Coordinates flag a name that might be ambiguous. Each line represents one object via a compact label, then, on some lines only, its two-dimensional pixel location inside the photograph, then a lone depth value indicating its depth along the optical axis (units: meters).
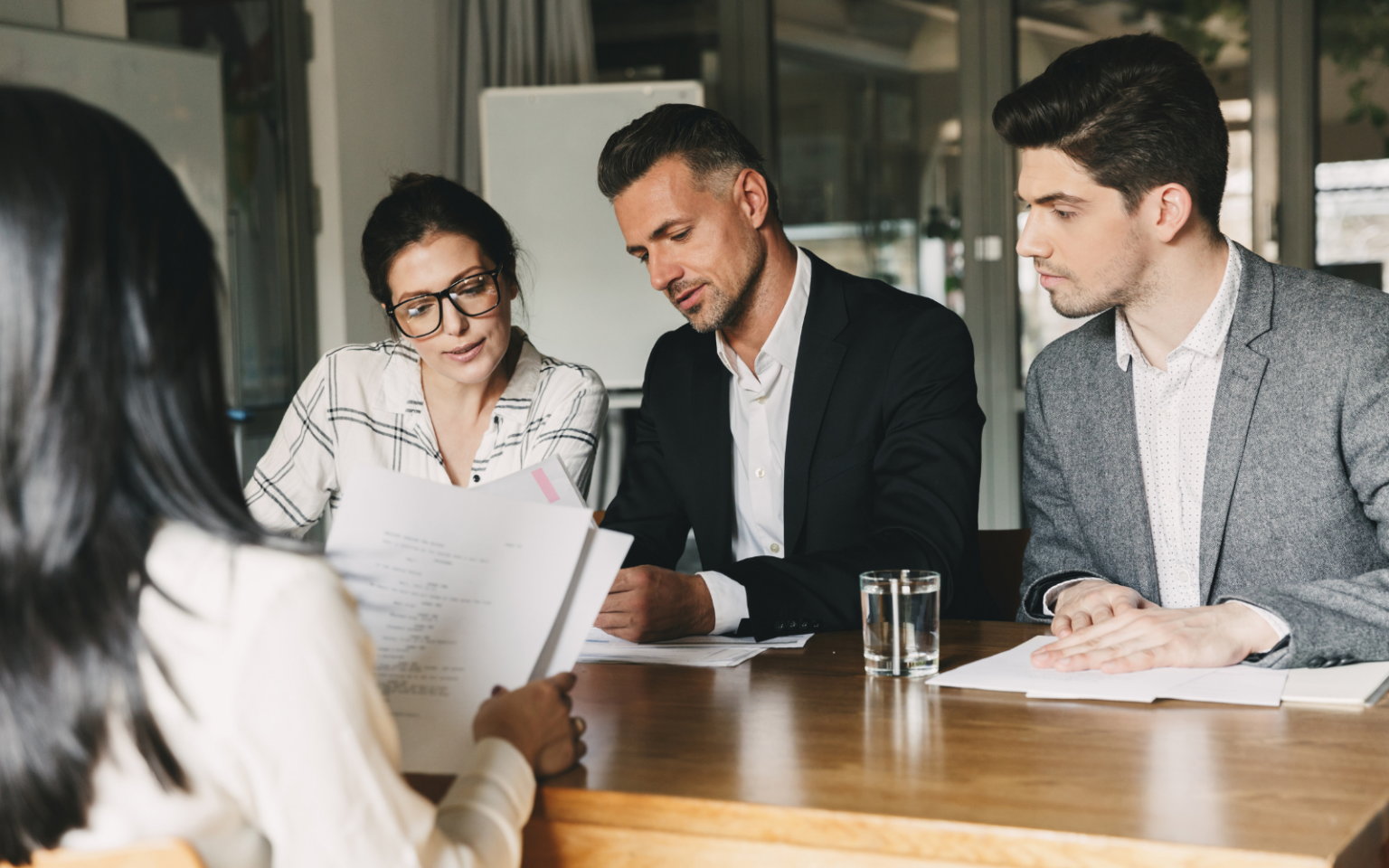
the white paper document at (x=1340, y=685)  1.12
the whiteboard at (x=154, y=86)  2.81
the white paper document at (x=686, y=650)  1.42
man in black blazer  1.80
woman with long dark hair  0.69
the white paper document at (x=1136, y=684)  1.14
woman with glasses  2.10
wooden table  0.84
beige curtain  4.13
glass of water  1.29
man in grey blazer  1.56
